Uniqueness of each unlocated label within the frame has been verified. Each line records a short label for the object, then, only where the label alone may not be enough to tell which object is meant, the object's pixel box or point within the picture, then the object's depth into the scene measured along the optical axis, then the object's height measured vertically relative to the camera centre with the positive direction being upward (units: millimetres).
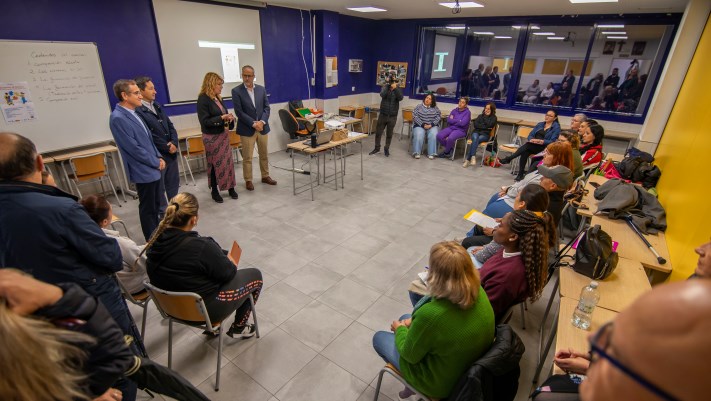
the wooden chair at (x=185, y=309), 1934 -1404
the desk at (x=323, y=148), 5000 -1213
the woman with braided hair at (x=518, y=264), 1958 -1081
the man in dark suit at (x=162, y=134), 3504 -813
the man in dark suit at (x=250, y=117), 4973 -824
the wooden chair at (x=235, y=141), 6039 -1391
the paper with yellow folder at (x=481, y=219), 3060 -1306
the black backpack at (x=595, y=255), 2188 -1111
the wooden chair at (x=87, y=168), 4406 -1430
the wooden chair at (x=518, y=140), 6535 -1419
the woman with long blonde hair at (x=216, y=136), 4363 -1002
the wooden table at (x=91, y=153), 4312 -1262
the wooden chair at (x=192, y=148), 5520 -1421
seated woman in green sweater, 1502 -1075
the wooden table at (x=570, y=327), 1725 -1297
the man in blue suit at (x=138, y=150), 3109 -864
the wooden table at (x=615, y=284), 2036 -1267
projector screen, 5332 +231
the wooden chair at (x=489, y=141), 7079 -1449
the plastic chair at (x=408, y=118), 8750 -1298
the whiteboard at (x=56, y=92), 4004 -498
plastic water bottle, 1870 -1240
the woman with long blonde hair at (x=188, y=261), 1956 -1123
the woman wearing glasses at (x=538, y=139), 5879 -1147
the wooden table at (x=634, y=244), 2469 -1284
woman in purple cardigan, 7328 -1205
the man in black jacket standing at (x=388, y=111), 7145 -946
